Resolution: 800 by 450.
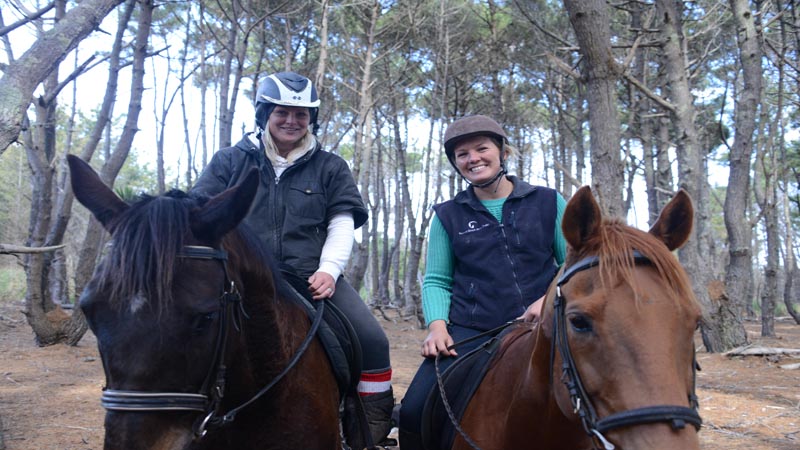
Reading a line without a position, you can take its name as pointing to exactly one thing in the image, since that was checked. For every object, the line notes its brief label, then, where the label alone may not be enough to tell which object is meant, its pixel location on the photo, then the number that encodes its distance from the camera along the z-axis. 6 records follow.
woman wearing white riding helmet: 3.13
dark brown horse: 1.79
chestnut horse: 1.48
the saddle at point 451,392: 2.75
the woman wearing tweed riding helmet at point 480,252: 2.94
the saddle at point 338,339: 2.94
